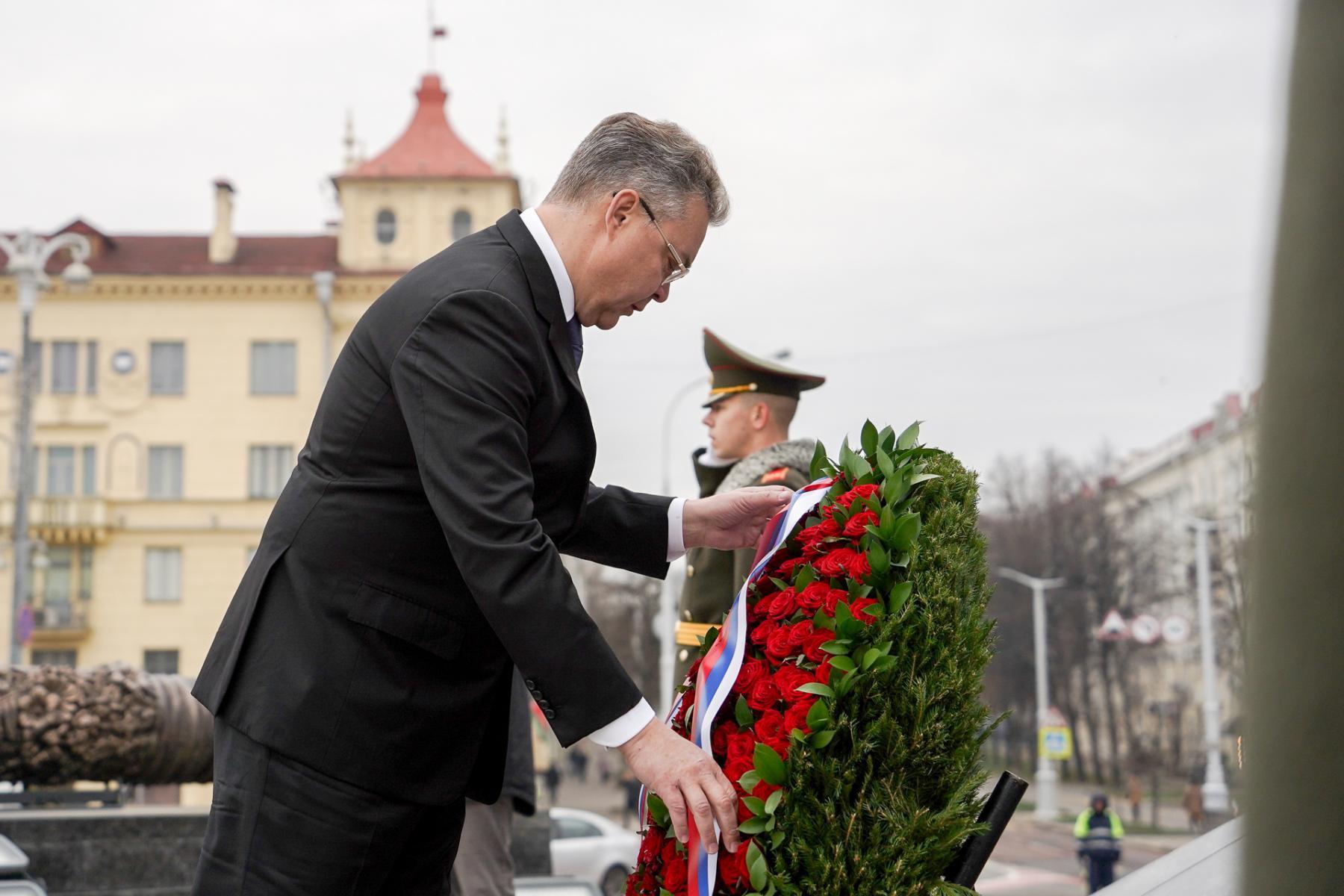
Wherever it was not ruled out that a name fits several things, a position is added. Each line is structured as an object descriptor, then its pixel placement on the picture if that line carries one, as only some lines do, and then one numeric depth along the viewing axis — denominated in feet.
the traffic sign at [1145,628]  109.70
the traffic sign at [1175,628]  102.78
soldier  15.35
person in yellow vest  46.39
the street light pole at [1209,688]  84.43
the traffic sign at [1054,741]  105.40
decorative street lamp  51.42
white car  59.82
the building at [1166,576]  131.34
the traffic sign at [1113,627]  102.17
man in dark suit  6.86
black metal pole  7.47
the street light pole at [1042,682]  124.47
